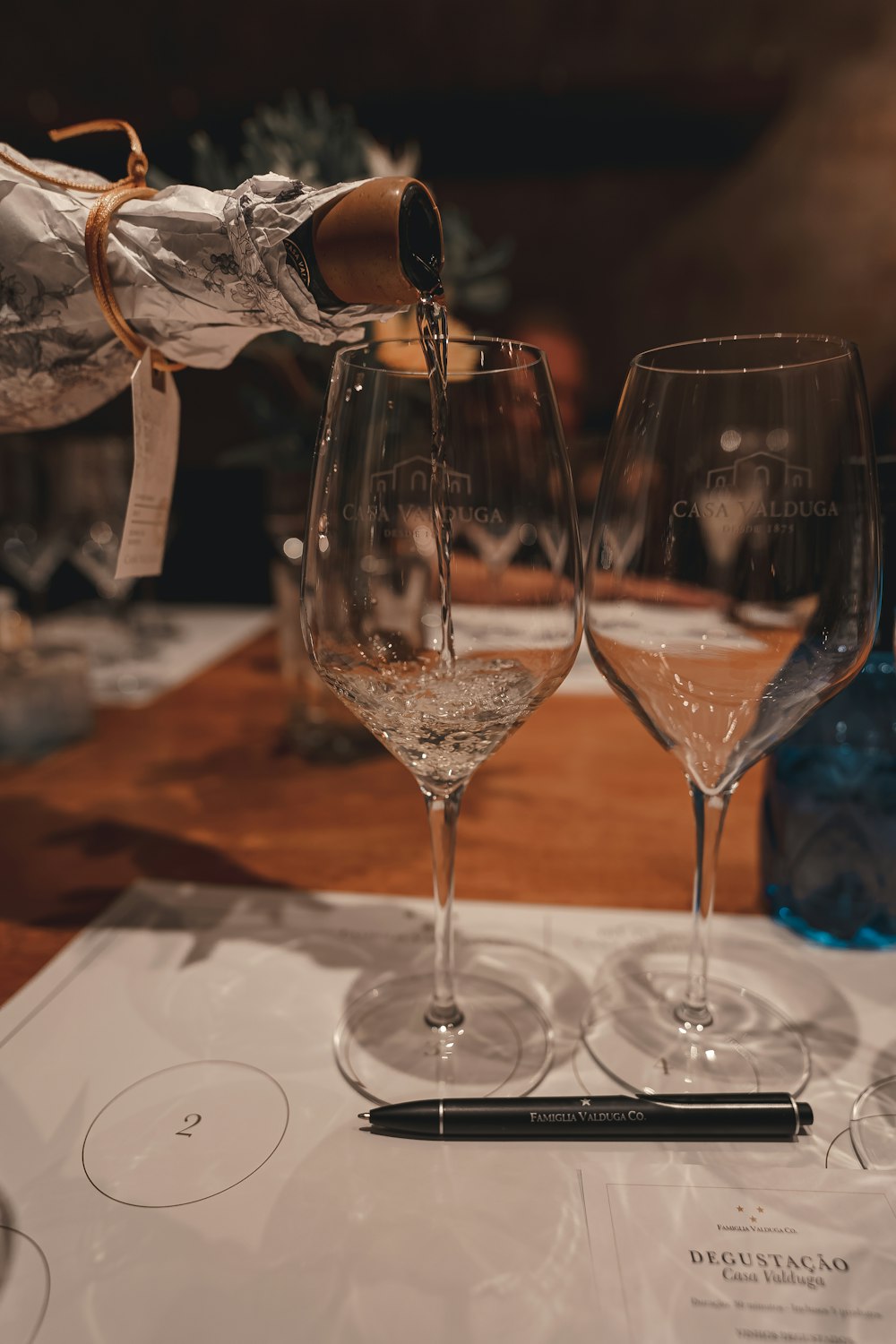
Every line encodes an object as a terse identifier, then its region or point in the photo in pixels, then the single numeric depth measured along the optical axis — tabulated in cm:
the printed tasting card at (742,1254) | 29
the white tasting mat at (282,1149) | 30
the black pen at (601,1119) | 36
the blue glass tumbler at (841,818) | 50
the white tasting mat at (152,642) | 101
